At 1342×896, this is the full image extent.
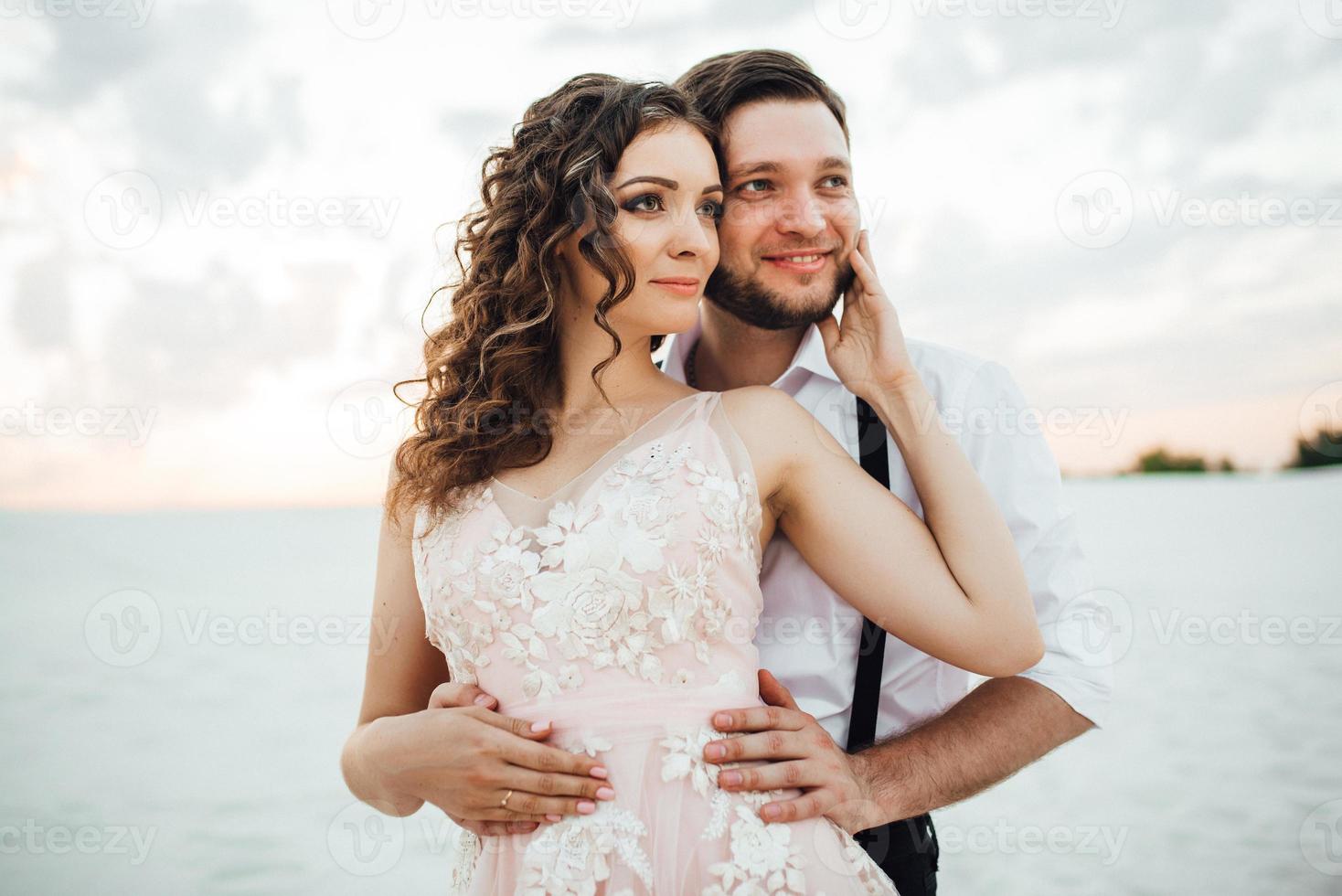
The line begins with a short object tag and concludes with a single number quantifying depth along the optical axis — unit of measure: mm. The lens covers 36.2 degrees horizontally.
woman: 1524
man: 1658
